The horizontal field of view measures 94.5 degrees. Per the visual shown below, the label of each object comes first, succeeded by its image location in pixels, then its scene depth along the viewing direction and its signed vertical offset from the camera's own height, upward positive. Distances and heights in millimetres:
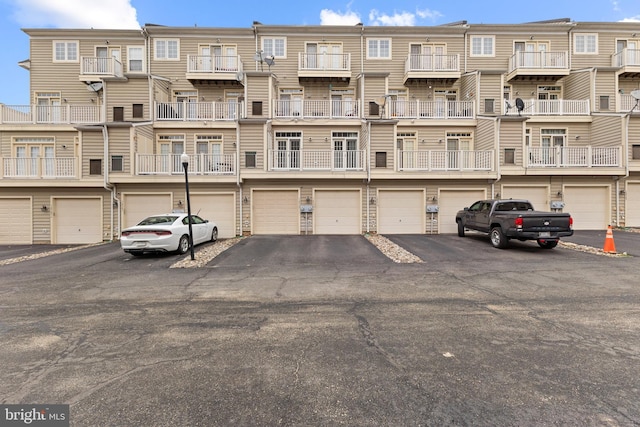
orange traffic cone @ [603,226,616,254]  9297 -1010
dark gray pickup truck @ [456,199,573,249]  9320 -308
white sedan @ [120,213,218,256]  9352 -690
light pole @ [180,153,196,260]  8703 +1508
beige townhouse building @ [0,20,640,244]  14484 +4511
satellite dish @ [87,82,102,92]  16094 +6990
